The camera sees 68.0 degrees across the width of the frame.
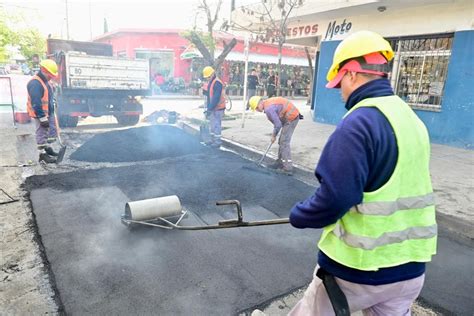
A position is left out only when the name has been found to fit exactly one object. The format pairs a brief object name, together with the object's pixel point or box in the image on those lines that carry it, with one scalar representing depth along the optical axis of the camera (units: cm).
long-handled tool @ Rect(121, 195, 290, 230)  366
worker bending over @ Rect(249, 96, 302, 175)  605
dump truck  955
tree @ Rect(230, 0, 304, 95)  1065
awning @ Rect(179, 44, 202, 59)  2316
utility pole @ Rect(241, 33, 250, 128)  1060
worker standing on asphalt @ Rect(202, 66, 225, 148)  820
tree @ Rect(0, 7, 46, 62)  1825
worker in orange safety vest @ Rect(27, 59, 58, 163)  615
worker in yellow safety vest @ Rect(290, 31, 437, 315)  134
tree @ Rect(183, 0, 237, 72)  1313
